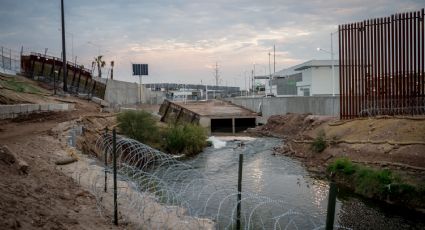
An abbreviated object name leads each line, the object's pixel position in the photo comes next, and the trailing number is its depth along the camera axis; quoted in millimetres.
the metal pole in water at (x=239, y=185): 7711
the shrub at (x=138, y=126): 25922
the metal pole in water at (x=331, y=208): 4848
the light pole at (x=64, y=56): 36684
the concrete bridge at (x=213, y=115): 43219
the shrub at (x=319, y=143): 22125
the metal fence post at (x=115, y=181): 8617
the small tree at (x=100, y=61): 66994
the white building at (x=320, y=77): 49438
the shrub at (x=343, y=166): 17238
